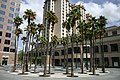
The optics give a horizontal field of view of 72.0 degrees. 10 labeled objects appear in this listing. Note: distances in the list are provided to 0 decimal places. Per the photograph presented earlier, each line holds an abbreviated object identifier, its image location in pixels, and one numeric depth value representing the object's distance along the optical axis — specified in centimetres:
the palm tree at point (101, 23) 2382
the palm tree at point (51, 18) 2019
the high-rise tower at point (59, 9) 7517
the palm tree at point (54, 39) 3077
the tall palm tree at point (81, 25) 2421
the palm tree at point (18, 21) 2541
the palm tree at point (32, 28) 2427
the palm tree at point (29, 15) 2312
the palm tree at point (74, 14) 1955
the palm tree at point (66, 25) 2170
